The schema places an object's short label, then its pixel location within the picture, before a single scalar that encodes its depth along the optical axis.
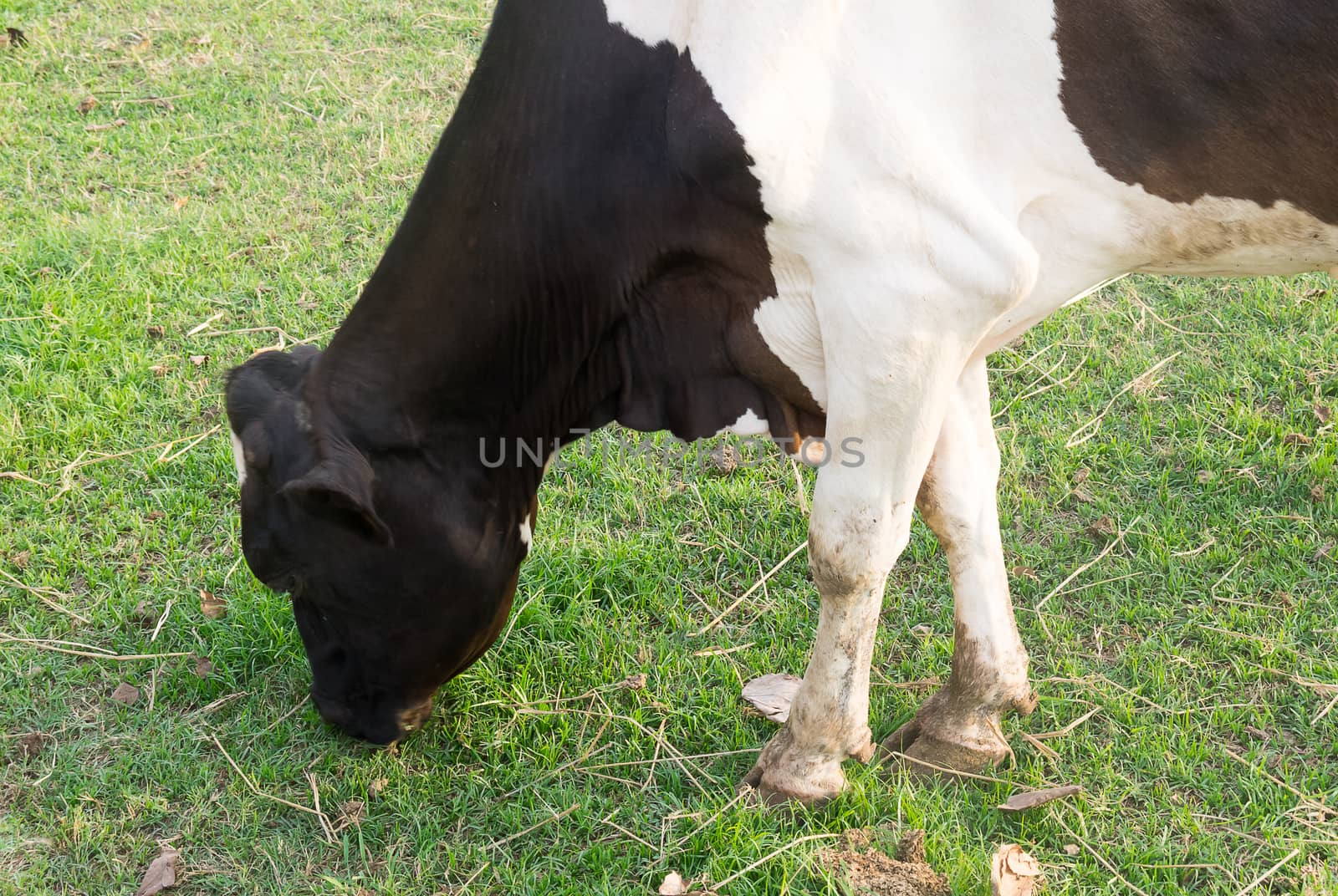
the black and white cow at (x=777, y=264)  2.27
